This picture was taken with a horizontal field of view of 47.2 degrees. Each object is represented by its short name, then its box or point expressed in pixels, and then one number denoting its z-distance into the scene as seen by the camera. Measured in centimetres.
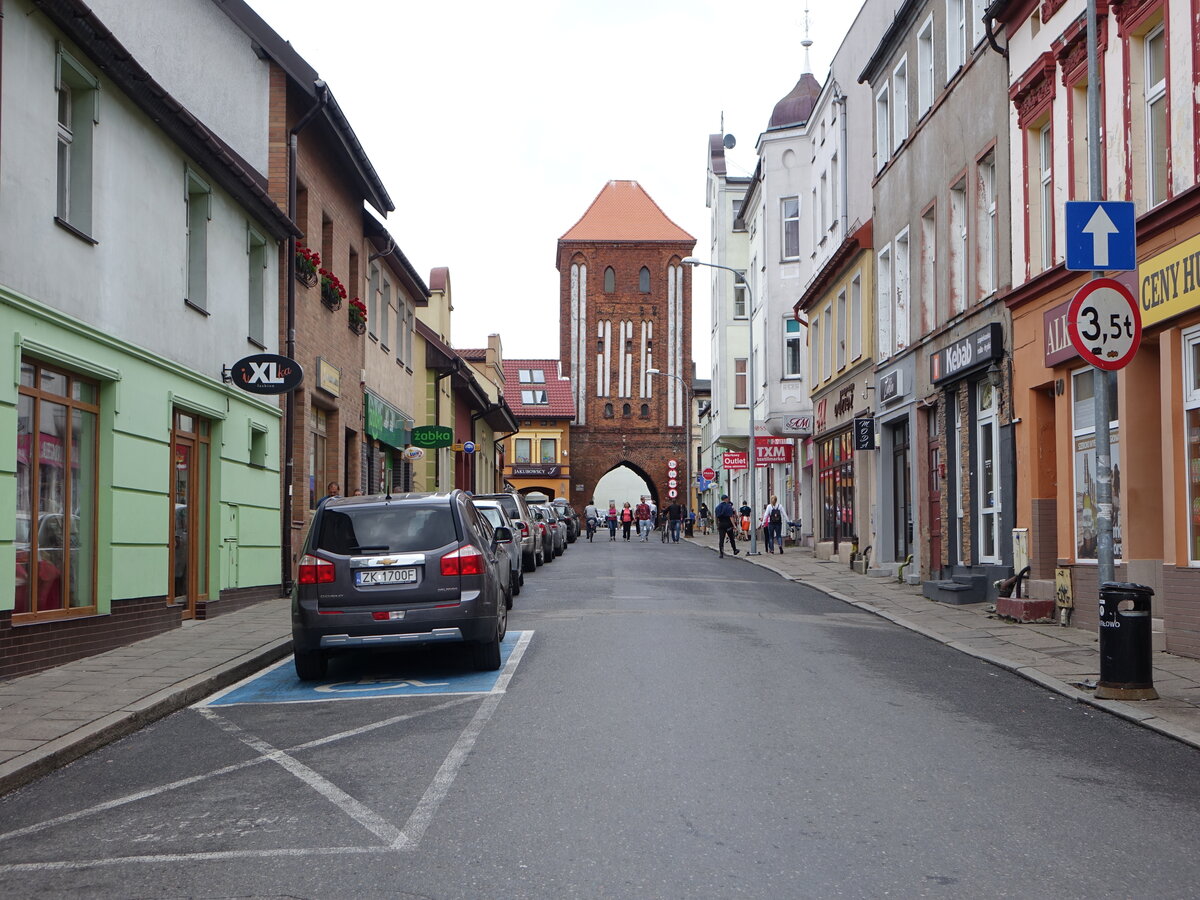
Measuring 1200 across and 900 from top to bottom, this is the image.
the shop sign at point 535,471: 8569
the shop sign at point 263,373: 1662
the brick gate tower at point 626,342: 8438
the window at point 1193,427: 1245
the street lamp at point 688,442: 6889
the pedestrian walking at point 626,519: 5882
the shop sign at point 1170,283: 1220
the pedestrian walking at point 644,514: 6105
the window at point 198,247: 1653
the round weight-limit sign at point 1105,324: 1023
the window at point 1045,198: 1667
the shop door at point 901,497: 2531
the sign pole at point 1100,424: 1044
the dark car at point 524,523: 2719
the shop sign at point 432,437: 2983
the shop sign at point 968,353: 1816
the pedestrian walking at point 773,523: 3853
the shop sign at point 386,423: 2755
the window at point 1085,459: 1539
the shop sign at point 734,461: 4344
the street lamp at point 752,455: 3740
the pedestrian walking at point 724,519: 3675
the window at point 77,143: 1263
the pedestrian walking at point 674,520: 5300
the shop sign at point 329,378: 2228
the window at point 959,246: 2066
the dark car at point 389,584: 1130
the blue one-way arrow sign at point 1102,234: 1051
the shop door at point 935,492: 2236
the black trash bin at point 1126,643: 977
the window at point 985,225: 1928
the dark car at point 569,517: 4817
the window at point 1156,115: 1338
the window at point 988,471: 1914
